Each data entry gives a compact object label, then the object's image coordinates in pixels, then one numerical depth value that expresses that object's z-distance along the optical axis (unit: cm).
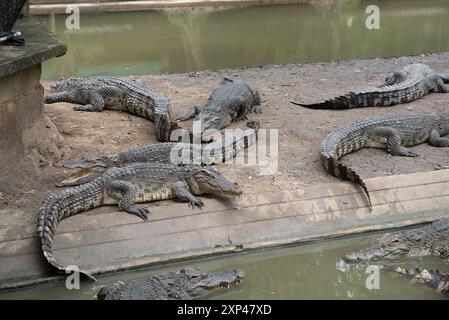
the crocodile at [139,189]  502
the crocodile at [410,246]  491
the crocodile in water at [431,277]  445
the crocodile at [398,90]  776
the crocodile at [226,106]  716
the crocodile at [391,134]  635
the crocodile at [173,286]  413
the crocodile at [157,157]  562
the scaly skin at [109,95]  745
